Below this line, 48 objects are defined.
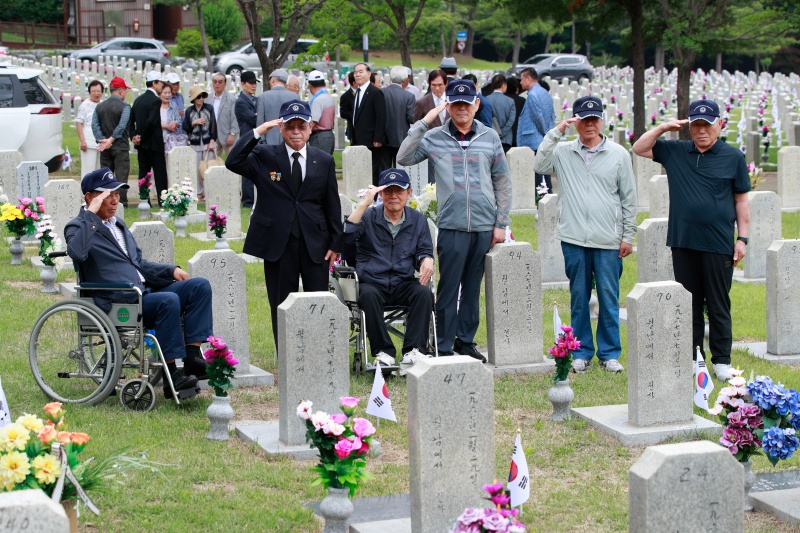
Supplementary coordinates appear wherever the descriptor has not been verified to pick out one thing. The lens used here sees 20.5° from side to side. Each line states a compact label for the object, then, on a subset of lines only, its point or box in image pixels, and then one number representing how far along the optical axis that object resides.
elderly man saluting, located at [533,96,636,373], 16.56
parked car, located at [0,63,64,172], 33.51
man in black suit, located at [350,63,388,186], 29.09
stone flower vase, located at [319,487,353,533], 10.69
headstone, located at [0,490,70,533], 7.19
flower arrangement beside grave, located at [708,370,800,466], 11.26
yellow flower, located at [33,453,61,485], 9.01
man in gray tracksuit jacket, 16.71
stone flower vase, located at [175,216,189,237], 28.27
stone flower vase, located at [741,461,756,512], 11.88
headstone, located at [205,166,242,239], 27.50
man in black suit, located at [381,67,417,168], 29.23
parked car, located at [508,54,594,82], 90.49
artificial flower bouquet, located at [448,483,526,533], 8.52
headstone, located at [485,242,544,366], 17.03
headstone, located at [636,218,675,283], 19.54
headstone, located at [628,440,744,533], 8.66
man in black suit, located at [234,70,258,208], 30.45
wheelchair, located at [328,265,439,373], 16.61
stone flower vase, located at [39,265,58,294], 22.41
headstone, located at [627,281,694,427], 14.05
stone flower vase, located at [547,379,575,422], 14.63
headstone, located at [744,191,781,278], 23.64
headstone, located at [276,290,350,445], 13.22
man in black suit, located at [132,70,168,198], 30.46
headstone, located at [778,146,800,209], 32.00
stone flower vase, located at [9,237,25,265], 25.13
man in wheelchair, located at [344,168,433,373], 16.51
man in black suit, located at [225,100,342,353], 16.00
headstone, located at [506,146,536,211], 30.83
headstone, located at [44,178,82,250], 25.36
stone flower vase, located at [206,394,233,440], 13.72
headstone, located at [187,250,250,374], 16.41
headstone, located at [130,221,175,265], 17.43
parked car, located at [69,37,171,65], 88.26
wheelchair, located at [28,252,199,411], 14.49
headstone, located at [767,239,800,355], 17.77
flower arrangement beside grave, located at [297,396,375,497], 10.60
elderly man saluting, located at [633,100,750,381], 15.83
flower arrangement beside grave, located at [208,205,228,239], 24.36
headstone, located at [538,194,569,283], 23.19
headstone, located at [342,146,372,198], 31.34
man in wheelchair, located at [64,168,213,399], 14.80
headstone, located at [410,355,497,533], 10.57
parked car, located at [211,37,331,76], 84.04
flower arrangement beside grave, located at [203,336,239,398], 13.87
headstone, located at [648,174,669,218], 27.20
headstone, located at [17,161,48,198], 28.43
